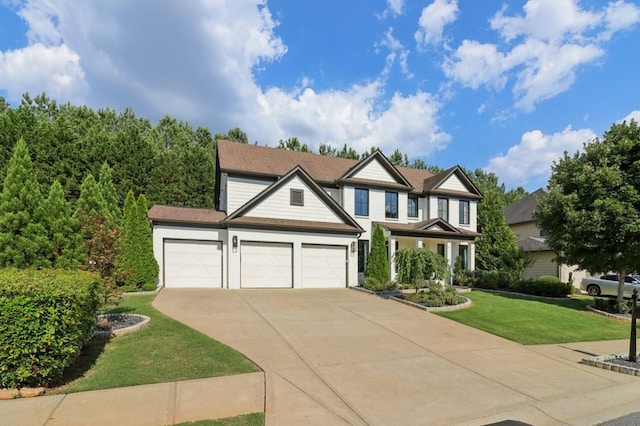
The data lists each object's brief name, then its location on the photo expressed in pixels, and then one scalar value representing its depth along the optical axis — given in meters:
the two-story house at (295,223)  18.45
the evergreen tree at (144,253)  16.70
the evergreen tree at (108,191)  21.77
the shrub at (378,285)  17.95
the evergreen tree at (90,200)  19.11
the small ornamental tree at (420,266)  15.66
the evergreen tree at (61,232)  16.58
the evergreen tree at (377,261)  19.72
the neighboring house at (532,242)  26.86
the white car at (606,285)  21.53
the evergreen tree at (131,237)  16.38
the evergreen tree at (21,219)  15.41
